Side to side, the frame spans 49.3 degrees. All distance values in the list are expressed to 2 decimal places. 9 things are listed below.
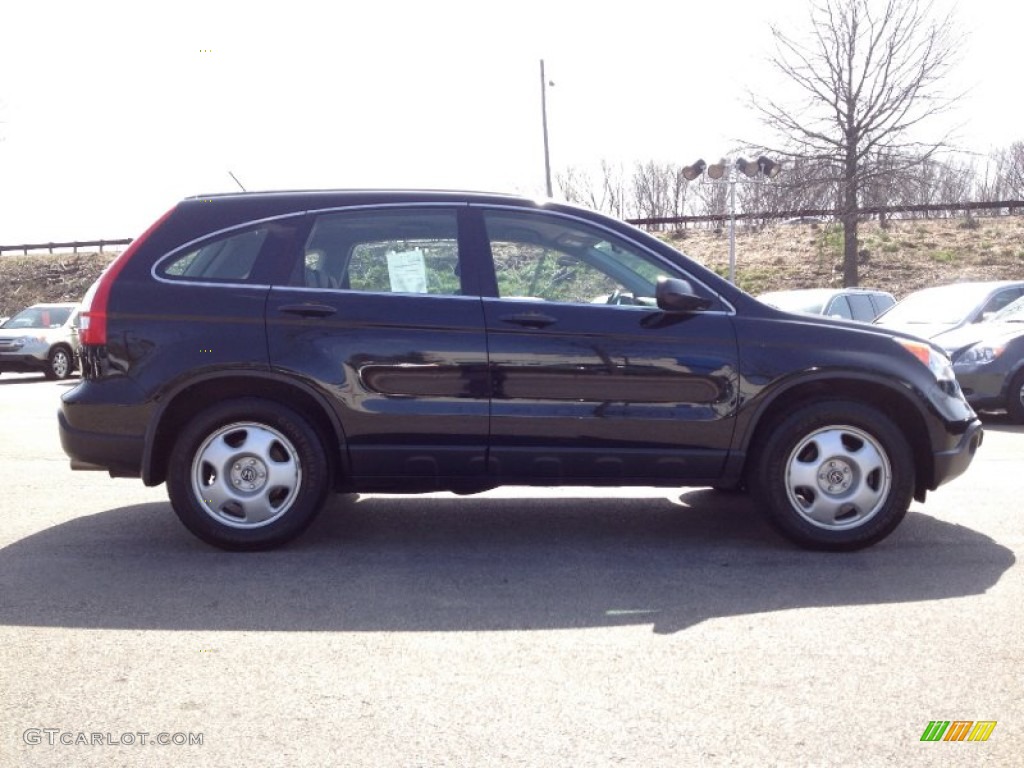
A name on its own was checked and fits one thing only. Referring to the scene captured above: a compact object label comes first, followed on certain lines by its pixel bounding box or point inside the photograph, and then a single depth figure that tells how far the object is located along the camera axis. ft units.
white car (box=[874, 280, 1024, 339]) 42.65
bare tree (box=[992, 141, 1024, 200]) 199.21
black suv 18.26
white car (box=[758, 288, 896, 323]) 51.57
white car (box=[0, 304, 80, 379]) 74.13
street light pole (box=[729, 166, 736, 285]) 66.80
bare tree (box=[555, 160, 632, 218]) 183.60
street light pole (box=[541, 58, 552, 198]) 111.65
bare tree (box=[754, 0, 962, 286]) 98.73
